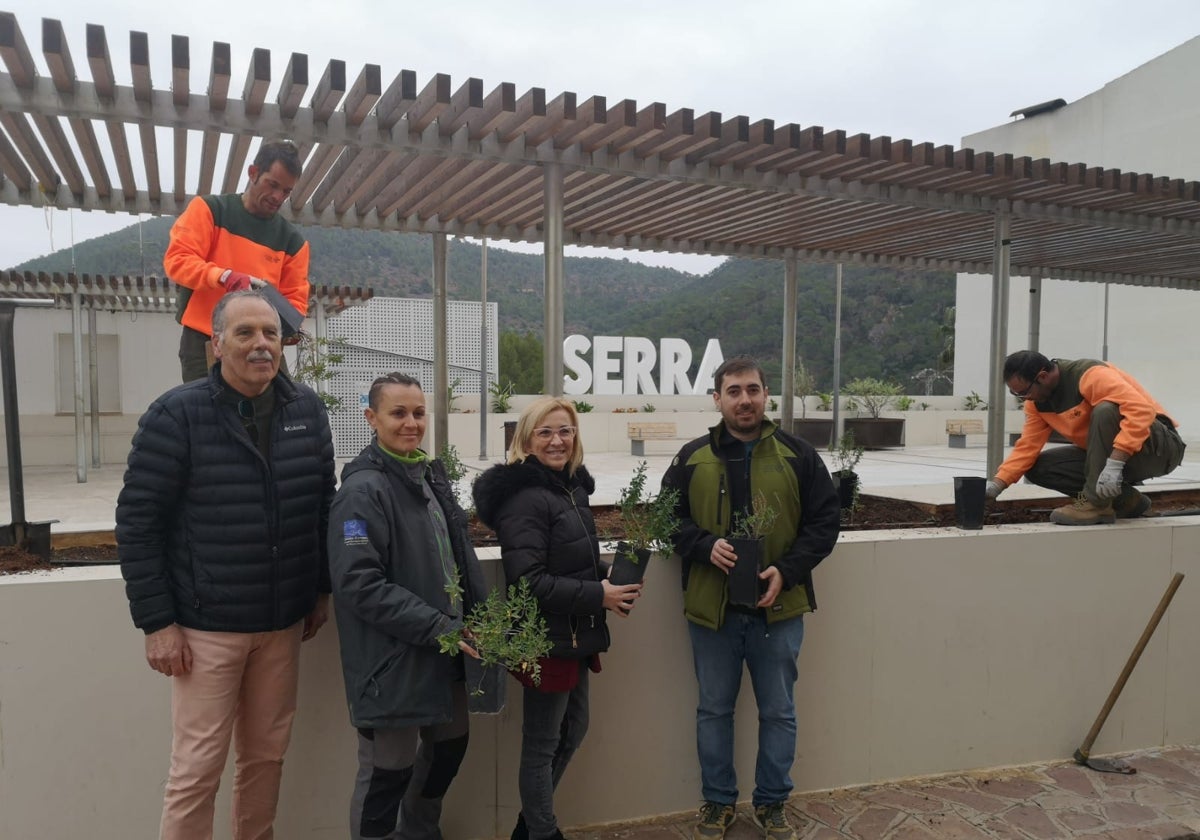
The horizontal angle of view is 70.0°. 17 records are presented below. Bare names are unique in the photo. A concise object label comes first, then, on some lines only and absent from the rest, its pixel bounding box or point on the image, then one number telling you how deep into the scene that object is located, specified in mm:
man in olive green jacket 3113
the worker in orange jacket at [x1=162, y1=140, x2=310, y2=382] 2824
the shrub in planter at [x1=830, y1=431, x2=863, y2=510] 4656
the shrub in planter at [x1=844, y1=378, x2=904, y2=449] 15094
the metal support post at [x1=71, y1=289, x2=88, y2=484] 9109
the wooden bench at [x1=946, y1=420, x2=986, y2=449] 16595
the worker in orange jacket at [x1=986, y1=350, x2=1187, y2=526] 4285
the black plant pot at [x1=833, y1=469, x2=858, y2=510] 4656
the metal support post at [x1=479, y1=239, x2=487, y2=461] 11062
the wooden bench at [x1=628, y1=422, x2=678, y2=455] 14891
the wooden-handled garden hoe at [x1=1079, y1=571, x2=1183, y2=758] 4133
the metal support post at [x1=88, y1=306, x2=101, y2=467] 10188
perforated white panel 14875
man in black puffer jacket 2211
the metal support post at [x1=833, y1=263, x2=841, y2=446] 14406
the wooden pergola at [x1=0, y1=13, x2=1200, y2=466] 3596
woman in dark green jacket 2295
